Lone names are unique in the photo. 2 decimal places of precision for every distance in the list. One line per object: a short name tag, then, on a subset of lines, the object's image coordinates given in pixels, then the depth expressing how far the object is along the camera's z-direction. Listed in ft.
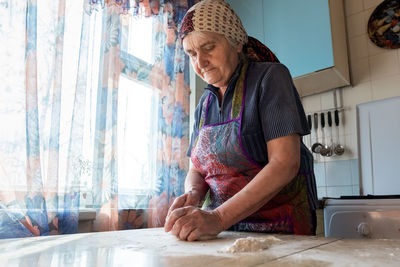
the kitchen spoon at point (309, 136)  7.48
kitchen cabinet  6.66
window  5.47
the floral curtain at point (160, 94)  5.39
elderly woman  2.44
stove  4.83
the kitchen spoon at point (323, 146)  7.09
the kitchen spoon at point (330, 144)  7.07
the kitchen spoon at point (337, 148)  6.95
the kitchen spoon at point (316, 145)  7.22
